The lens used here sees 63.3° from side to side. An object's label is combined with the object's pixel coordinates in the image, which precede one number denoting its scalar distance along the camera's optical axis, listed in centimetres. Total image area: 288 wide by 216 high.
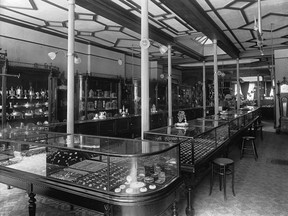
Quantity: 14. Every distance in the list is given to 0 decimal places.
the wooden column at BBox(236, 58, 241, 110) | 1209
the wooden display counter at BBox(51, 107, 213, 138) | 644
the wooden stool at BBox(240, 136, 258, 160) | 644
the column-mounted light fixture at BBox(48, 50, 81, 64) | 622
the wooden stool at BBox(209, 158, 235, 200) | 393
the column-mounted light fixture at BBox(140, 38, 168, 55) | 420
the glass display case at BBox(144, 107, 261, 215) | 328
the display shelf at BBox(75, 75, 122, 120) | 880
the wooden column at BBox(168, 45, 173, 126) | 923
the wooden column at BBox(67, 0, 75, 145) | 463
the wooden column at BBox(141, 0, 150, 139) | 440
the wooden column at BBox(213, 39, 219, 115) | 891
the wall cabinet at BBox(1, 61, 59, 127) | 664
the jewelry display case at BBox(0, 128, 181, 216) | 232
